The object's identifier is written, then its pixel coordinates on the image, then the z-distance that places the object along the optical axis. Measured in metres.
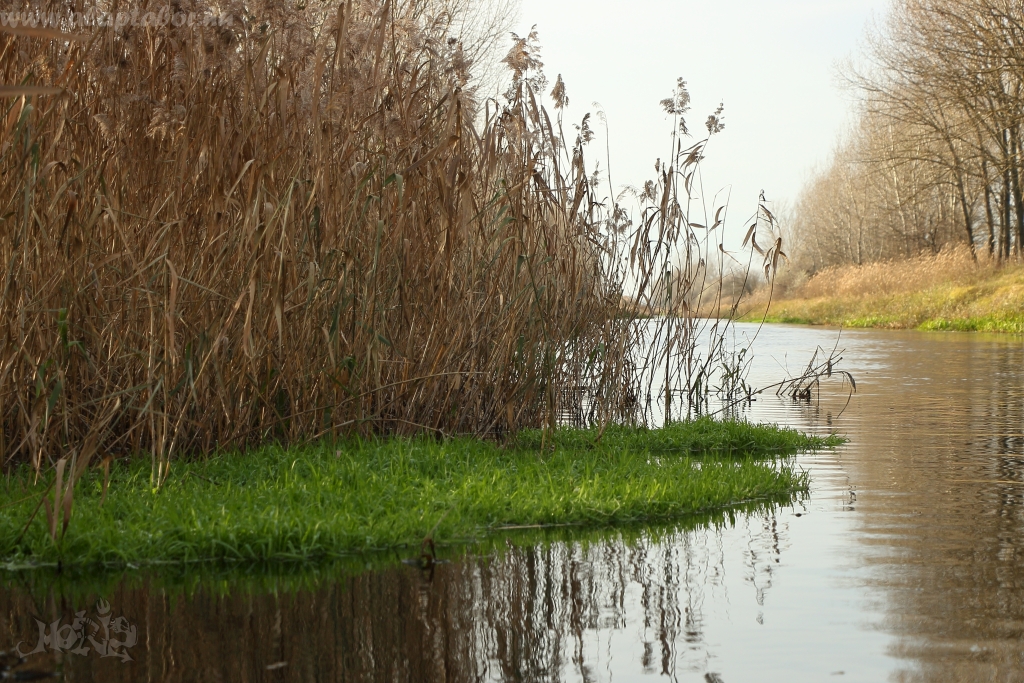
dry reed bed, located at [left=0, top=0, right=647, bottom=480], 8.91
